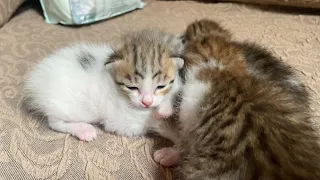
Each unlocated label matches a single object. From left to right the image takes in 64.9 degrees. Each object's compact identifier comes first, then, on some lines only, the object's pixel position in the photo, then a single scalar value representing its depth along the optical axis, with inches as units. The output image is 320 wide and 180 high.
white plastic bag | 8.4
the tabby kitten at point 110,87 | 6.1
